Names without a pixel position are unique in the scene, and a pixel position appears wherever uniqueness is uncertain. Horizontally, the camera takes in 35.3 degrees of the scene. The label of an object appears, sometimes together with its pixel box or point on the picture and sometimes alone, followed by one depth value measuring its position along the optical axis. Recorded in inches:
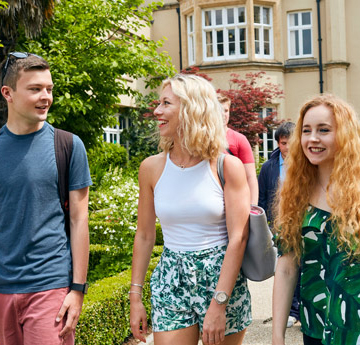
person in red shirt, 214.7
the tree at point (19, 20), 342.6
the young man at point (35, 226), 103.7
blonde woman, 105.3
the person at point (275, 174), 217.3
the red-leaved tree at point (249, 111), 715.4
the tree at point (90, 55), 369.7
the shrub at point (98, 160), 464.6
